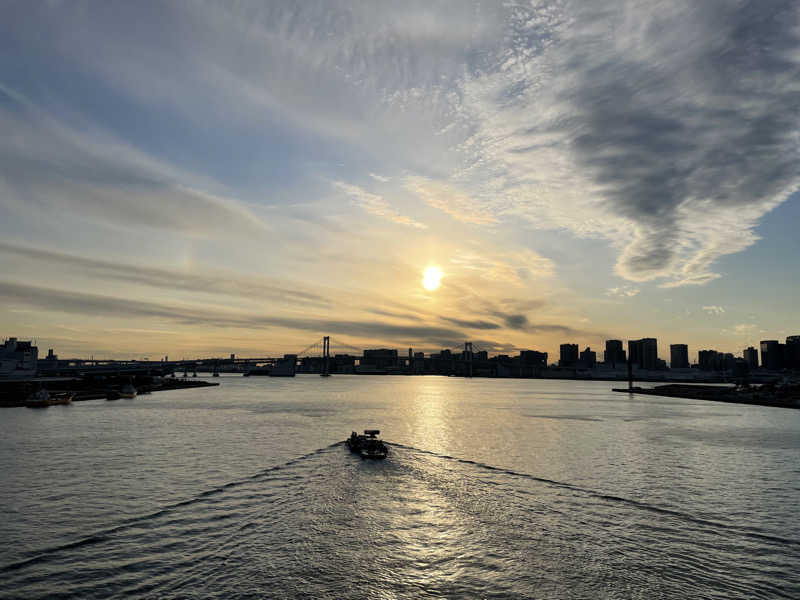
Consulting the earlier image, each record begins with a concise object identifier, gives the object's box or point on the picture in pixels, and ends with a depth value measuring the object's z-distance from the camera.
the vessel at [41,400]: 96.12
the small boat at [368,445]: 48.28
